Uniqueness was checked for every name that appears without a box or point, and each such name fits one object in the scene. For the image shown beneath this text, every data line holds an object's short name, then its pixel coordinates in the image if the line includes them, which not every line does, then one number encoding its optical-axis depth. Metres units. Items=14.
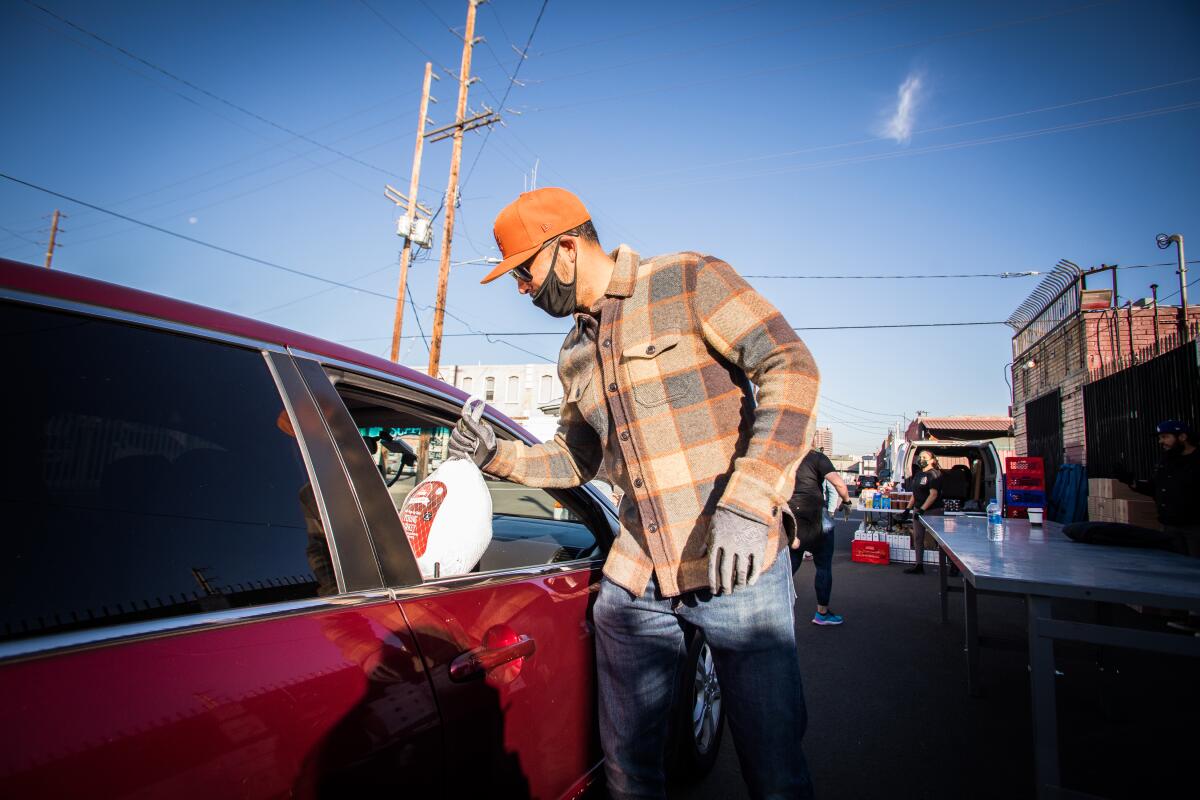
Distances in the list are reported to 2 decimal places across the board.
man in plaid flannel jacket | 1.49
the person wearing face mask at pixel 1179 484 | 5.89
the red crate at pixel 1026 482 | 9.13
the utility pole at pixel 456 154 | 15.41
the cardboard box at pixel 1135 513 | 7.00
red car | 0.83
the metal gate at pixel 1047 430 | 12.01
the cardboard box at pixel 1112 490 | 7.60
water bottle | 4.44
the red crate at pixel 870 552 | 10.64
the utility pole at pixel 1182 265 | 10.04
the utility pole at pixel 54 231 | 30.60
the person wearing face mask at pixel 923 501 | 9.48
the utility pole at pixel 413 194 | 16.75
